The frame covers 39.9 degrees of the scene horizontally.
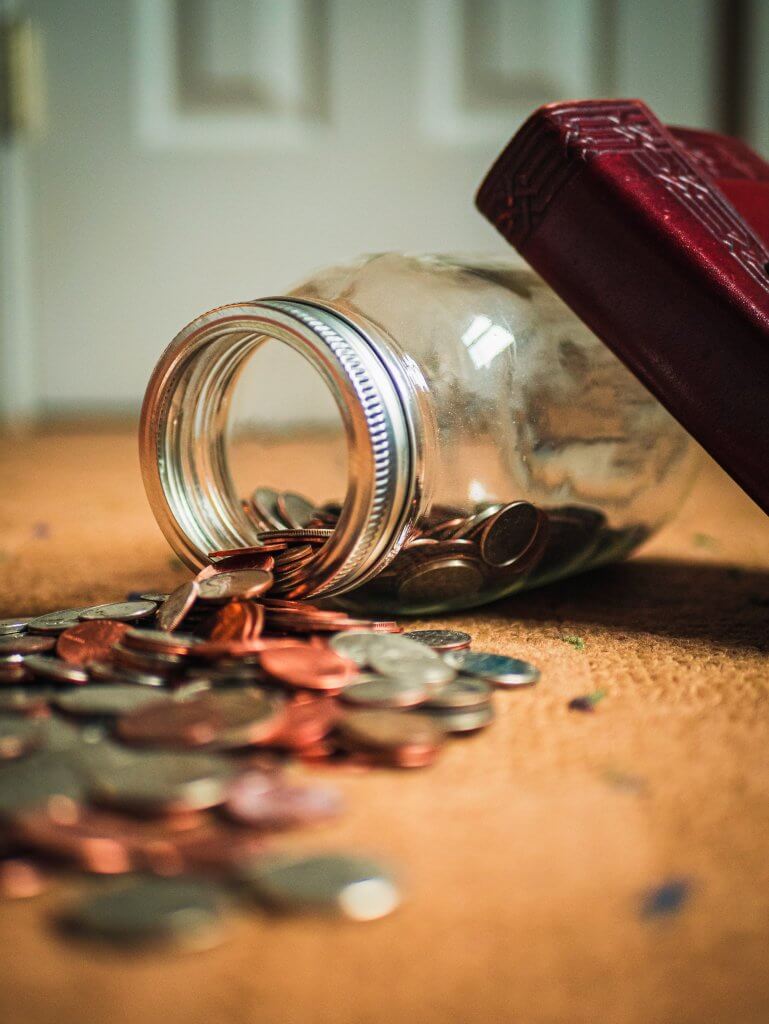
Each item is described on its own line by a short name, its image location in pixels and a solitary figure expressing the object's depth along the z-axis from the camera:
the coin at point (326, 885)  0.35
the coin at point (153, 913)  0.33
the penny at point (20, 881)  0.36
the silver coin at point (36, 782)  0.39
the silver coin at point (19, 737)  0.43
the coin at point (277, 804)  0.39
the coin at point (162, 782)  0.39
